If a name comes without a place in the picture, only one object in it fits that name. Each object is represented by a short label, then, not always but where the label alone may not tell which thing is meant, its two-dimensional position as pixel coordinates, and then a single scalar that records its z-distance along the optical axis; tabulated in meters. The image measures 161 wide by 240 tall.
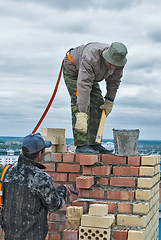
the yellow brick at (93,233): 3.41
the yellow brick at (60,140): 4.76
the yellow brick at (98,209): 3.43
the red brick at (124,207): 3.77
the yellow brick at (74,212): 3.57
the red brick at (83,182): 3.82
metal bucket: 4.21
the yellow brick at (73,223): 3.57
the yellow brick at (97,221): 3.41
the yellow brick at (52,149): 4.46
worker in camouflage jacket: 2.80
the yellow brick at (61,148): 4.79
